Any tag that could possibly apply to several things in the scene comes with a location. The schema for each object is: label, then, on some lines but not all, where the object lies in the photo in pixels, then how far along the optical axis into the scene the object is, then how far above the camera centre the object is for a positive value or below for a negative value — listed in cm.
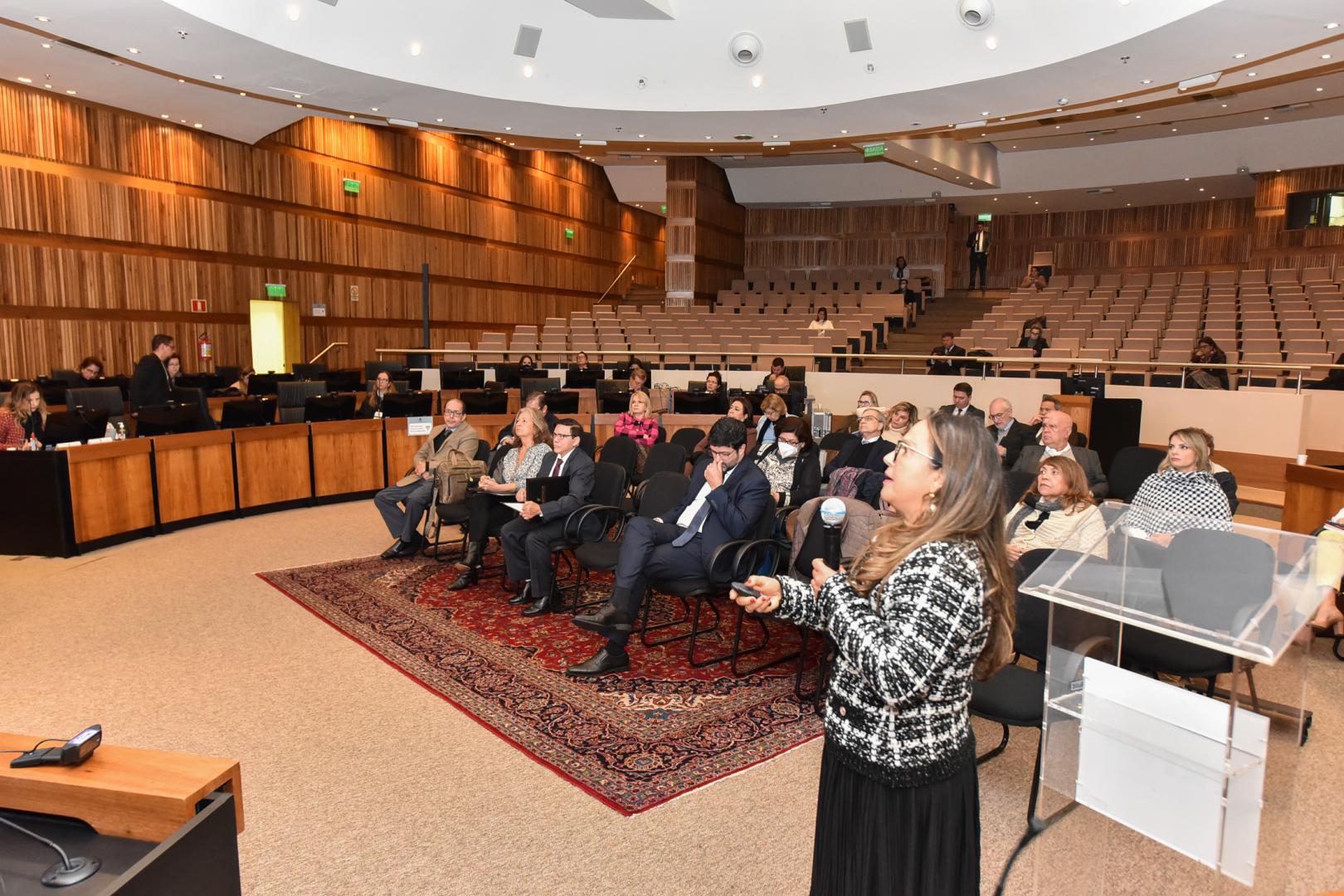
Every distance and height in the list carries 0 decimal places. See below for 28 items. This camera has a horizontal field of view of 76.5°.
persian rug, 332 -162
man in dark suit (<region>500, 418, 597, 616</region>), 511 -112
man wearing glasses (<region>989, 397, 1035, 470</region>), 732 -75
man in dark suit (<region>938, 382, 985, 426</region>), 835 -51
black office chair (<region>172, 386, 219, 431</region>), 733 -59
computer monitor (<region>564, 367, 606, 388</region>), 1081 -47
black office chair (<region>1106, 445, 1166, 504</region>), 623 -89
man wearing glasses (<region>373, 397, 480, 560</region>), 633 -110
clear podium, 170 -77
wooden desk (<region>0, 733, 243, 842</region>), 146 -79
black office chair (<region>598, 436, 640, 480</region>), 645 -83
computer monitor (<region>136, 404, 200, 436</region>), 683 -67
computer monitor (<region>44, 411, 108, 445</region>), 650 -69
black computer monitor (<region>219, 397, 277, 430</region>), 757 -67
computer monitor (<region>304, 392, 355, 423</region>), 821 -67
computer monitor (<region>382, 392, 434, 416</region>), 875 -66
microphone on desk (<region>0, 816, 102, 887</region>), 135 -86
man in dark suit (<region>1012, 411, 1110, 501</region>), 570 -77
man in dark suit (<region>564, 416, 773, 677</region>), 415 -97
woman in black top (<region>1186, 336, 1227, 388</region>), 944 -26
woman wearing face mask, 559 -81
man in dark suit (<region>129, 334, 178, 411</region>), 770 -38
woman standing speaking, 150 -56
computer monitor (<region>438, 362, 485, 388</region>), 1092 -48
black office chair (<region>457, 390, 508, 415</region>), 954 -68
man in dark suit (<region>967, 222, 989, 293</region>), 2003 +227
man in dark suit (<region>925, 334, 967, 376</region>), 1156 -19
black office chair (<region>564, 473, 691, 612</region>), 471 -107
